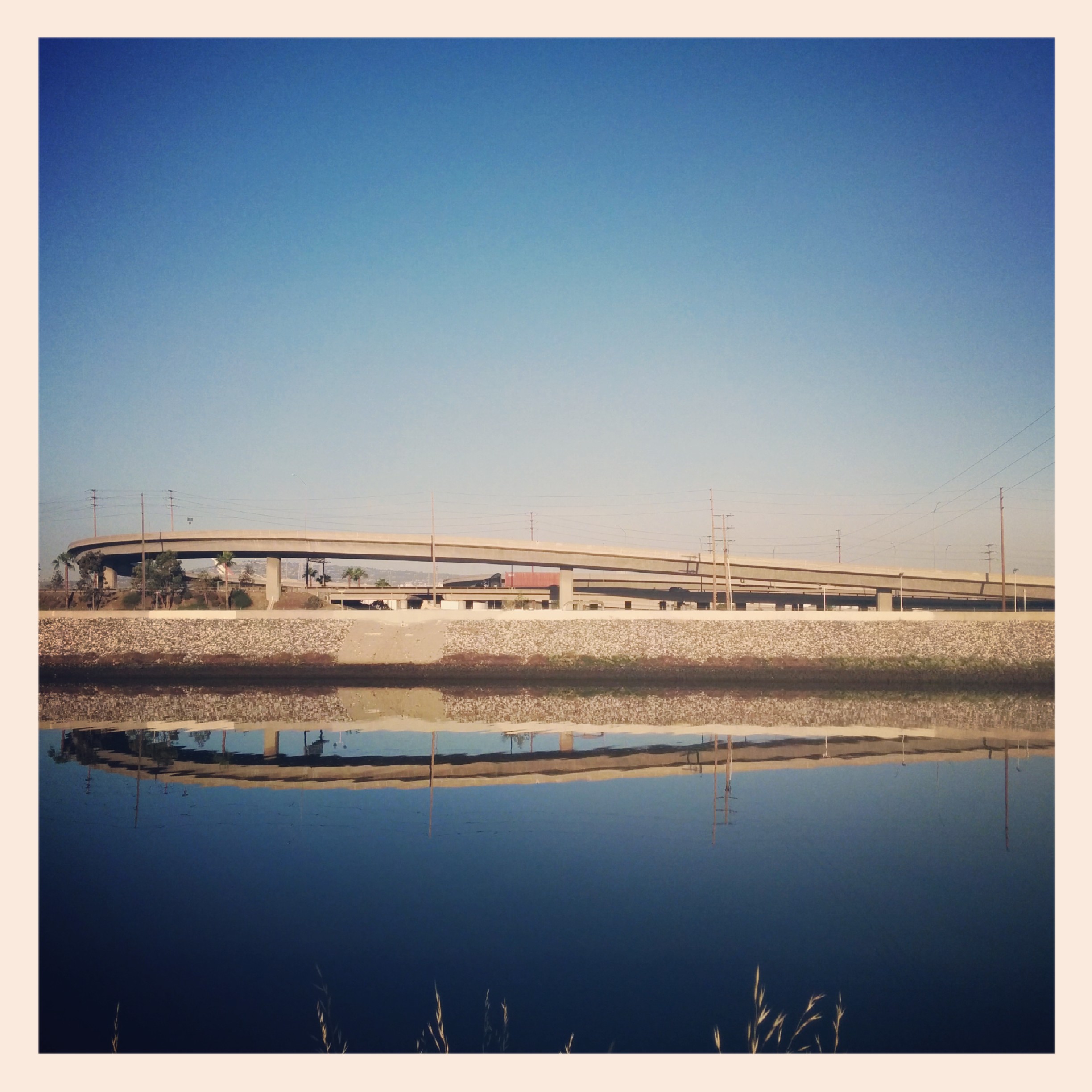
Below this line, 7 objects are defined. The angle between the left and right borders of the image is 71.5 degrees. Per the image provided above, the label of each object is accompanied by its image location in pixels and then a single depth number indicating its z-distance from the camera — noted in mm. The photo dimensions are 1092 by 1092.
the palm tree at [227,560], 73894
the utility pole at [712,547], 64625
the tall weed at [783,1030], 8391
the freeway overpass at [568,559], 75812
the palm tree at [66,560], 71938
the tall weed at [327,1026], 8453
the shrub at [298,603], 68438
